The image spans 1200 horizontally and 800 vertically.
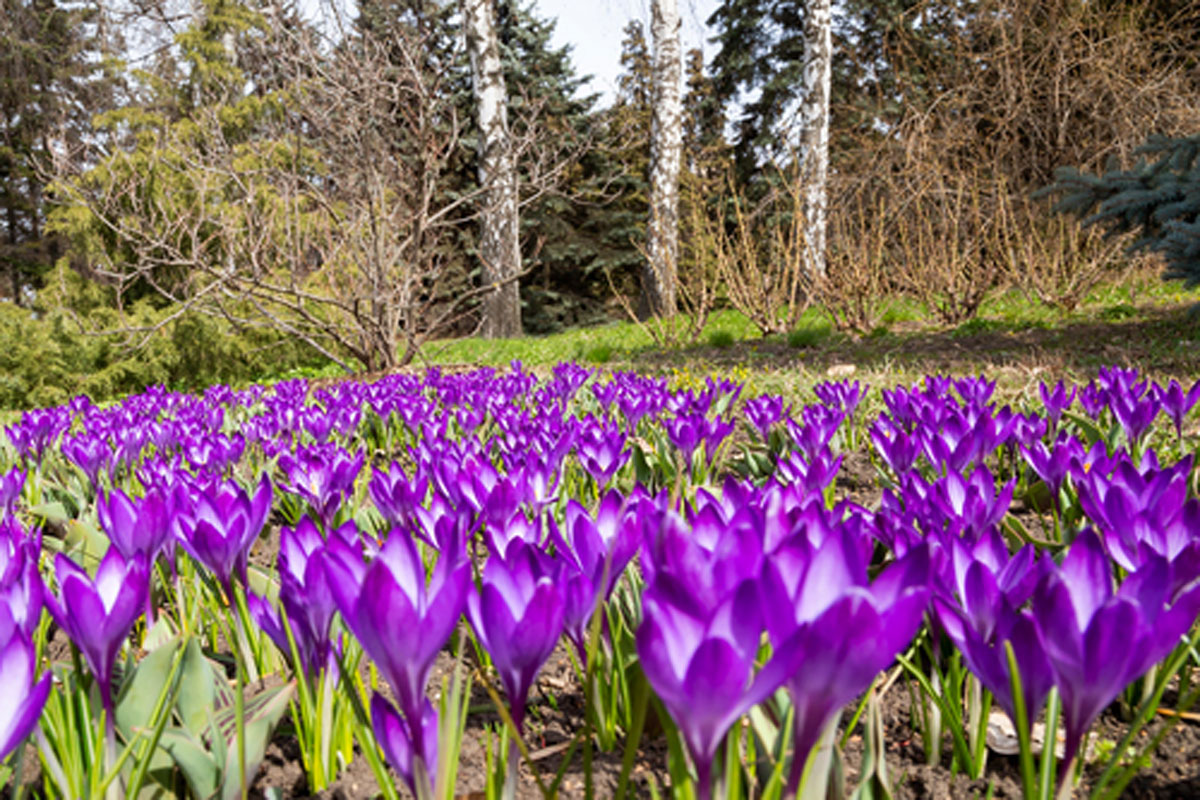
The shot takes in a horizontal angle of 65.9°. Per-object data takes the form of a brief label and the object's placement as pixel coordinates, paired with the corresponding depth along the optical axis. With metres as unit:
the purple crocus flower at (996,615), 0.28
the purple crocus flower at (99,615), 0.32
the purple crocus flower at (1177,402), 0.70
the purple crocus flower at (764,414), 0.82
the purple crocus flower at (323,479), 0.59
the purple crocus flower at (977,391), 0.86
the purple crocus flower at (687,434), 0.70
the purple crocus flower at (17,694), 0.26
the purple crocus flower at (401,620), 0.26
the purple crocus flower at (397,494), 0.52
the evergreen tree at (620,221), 16.84
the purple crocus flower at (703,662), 0.23
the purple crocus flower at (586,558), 0.34
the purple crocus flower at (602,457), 0.65
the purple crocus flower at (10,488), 0.65
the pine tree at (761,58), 15.38
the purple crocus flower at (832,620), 0.23
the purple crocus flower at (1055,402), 0.75
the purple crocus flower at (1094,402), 0.78
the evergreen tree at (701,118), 18.02
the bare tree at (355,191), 4.90
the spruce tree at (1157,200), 3.60
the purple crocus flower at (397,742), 0.28
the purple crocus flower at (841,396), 0.96
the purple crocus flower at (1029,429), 0.63
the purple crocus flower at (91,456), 0.81
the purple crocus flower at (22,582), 0.34
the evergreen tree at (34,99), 17.03
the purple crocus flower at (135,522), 0.45
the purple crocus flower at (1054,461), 0.54
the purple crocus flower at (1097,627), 0.25
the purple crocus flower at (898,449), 0.61
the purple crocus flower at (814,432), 0.69
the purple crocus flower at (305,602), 0.34
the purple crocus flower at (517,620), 0.28
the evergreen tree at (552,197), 16.41
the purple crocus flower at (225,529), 0.43
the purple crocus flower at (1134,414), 0.68
